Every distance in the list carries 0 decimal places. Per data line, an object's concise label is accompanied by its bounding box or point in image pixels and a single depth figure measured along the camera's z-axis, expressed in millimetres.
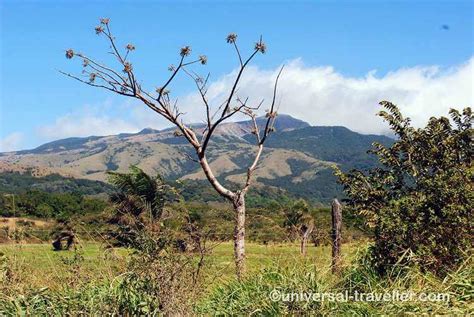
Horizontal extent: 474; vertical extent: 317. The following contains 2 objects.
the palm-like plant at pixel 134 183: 26969
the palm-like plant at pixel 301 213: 38956
